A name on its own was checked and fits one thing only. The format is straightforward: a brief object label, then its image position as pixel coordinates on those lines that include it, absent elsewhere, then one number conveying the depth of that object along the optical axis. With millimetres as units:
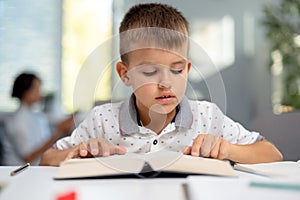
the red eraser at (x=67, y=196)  466
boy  756
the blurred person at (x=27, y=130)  2268
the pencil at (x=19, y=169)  668
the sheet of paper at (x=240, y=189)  448
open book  605
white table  488
